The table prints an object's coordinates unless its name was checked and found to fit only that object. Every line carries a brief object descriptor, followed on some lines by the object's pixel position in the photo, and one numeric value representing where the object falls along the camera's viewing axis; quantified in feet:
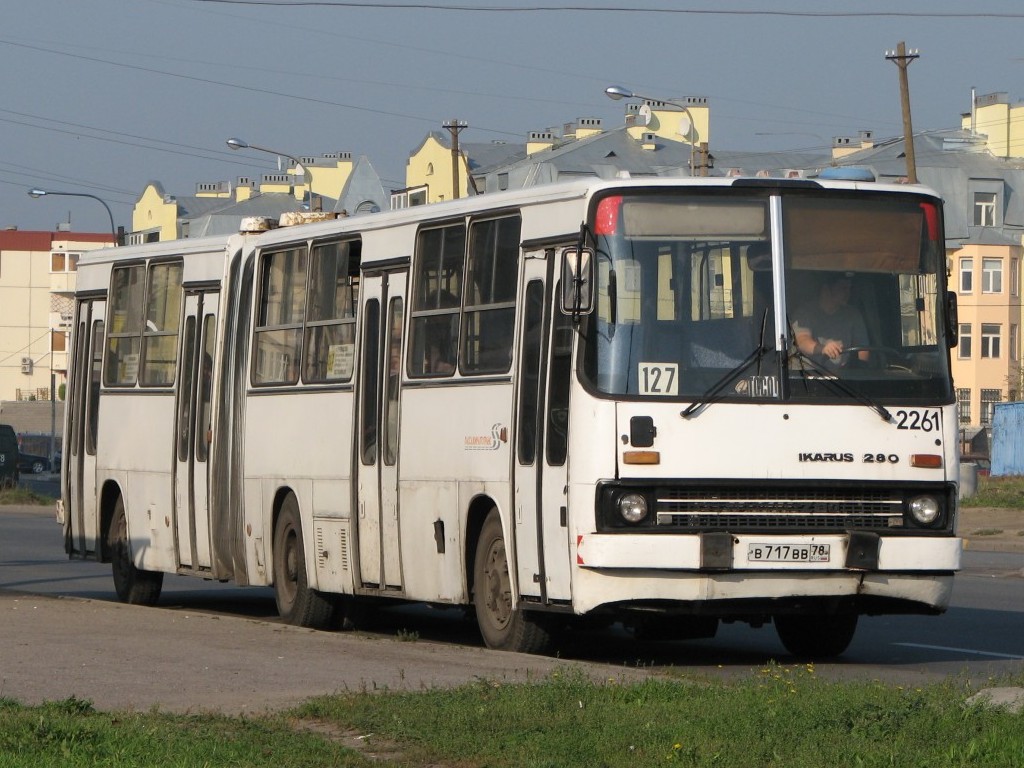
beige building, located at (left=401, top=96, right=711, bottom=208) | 278.24
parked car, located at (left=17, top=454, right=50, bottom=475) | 279.90
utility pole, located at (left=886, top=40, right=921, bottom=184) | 134.31
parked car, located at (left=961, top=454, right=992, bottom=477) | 217.77
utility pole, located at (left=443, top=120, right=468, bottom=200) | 190.58
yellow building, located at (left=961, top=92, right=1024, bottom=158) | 303.89
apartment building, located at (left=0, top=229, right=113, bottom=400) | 440.86
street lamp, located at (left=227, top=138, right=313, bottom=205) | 149.89
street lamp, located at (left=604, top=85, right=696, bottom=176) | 135.44
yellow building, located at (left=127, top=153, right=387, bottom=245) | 325.62
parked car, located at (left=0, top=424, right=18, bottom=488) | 185.37
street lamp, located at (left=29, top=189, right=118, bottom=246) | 189.16
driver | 40.24
